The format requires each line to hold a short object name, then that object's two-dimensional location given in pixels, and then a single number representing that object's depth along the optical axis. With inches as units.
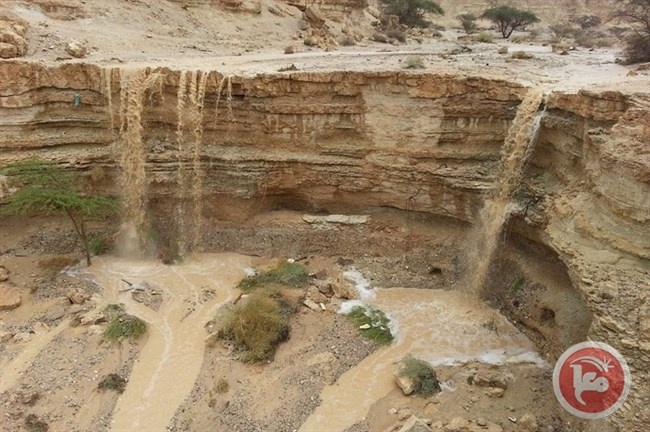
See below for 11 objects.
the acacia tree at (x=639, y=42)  737.0
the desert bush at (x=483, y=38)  1184.4
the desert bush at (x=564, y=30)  1454.2
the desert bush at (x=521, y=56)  774.5
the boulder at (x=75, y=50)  717.3
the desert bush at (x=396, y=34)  1253.9
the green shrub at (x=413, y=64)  649.0
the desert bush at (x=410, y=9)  1571.1
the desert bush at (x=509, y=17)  1482.5
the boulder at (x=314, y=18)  1166.3
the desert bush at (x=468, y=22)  1670.4
